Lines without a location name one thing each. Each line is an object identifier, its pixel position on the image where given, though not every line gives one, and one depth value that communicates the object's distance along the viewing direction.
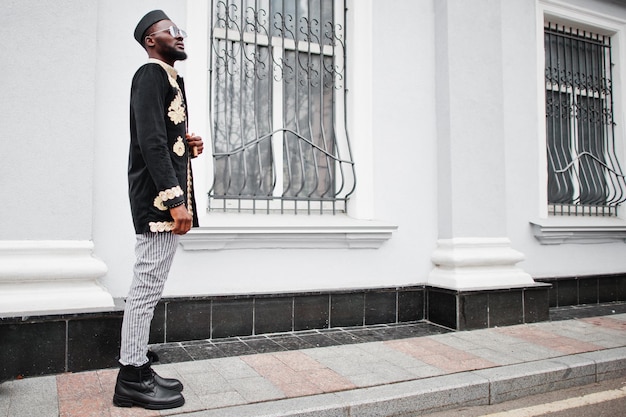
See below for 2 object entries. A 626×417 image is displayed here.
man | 2.89
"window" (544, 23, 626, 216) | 6.83
